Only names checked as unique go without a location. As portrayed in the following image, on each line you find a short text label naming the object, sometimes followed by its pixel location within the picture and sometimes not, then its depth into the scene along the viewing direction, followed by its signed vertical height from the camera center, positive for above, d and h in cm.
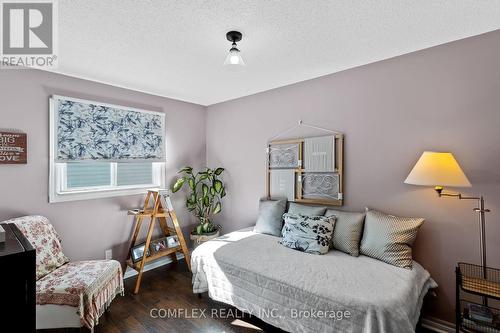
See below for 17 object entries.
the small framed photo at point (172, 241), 320 -99
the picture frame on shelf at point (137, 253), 286 -103
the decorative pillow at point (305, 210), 267 -49
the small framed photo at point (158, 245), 303 -99
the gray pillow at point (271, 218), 288 -62
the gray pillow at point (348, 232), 229 -64
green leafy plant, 347 -41
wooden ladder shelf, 285 -75
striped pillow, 202 -63
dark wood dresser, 65 -33
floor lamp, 178 -7
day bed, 155 -90
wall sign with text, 221 +19
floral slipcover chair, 187 -93
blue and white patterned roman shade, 258 +43
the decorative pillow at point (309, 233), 233 -67
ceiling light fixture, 185 +93
